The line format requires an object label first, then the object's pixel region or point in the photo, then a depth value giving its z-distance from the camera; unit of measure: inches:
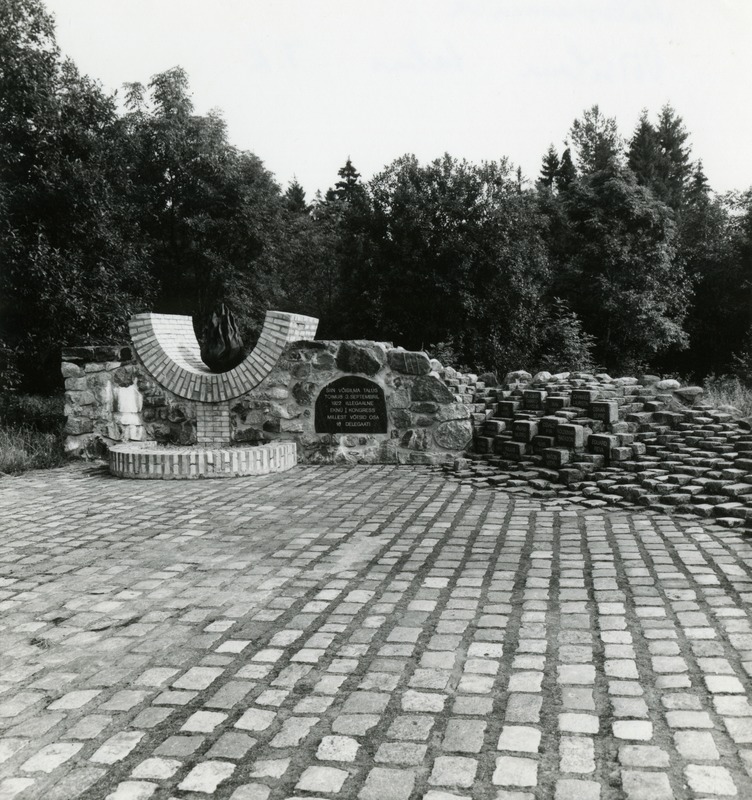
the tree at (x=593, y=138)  1366.9
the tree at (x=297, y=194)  1942.4
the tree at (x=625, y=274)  904.3
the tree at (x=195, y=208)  829.8
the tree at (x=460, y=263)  778.8
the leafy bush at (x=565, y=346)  775.7
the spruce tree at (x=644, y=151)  1483.8
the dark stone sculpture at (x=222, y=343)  373.7
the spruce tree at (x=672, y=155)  1535.4
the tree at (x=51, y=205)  465.7
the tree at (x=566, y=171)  1372.5
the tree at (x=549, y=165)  1774.1
